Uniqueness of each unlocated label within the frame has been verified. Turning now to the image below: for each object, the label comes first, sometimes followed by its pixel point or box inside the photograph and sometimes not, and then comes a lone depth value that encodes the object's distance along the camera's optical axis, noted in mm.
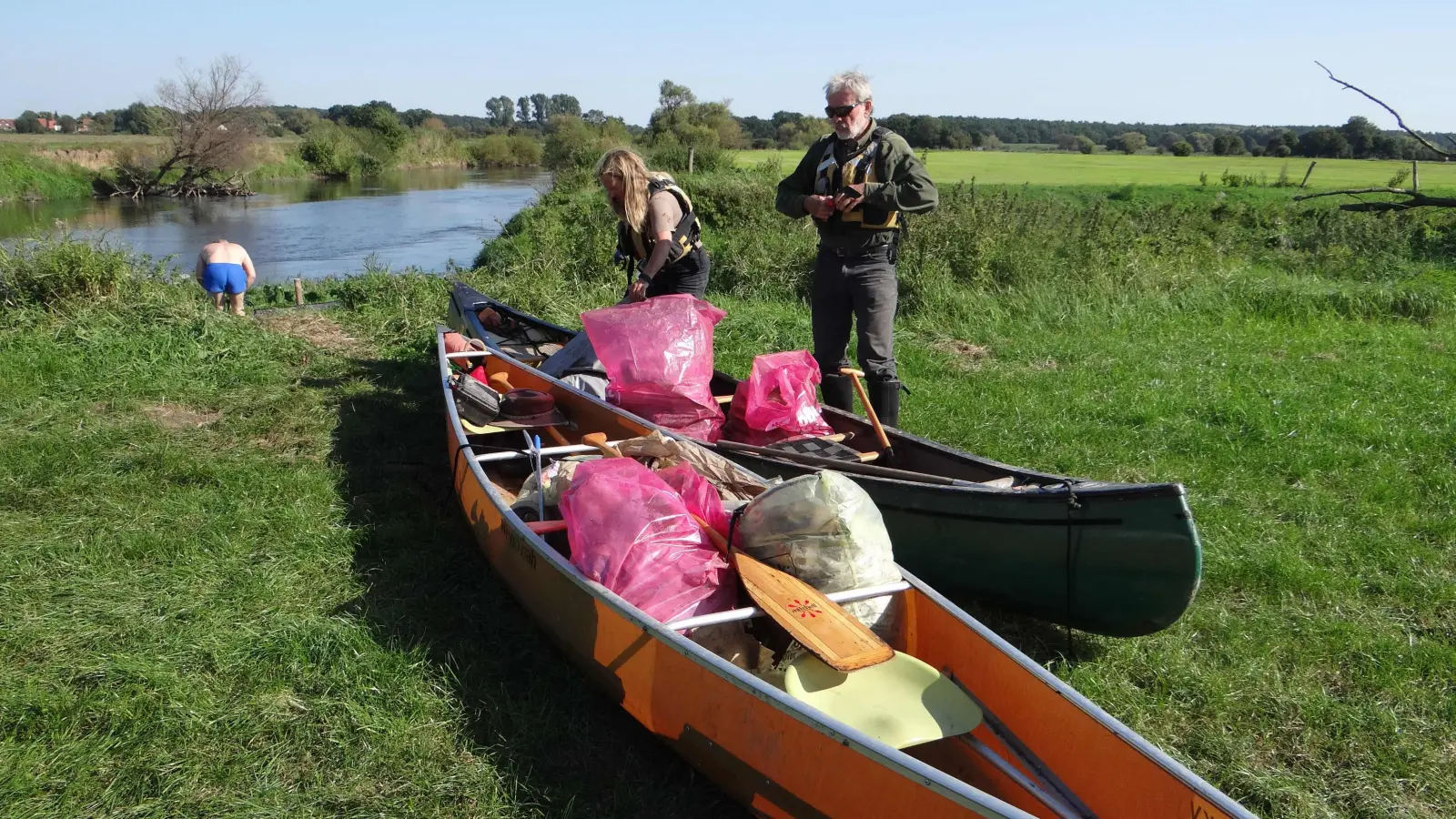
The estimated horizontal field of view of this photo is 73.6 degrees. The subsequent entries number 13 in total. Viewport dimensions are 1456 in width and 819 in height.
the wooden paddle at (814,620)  2871
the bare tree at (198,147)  40469
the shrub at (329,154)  50250
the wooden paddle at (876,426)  4691
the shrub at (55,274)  8352
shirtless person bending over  9395
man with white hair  5324
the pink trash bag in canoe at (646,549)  3221
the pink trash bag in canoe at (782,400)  4973
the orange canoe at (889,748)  2289
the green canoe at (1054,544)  3355
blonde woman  5891
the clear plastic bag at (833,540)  3186
